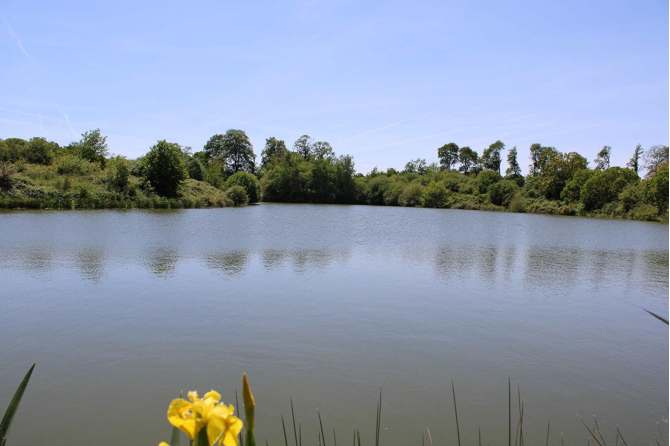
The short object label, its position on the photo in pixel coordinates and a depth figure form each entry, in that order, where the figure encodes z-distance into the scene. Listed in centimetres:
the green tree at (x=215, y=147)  7025
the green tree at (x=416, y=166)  8736
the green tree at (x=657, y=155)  5482
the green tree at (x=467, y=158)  8381
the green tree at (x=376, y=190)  6594
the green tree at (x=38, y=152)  3219
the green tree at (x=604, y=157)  6269
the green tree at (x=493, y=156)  7569
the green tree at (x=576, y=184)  4941
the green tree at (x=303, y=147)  7337
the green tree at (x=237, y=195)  4200
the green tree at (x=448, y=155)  8556
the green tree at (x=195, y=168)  4531
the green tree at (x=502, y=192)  5438
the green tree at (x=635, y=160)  6075
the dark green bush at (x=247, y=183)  4854
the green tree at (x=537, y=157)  6194
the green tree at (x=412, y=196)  6159
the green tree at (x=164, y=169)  3466
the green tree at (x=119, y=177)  3080
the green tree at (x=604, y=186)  4553
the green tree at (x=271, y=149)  7600
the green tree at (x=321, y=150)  7250
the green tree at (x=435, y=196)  5978
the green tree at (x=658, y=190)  3816
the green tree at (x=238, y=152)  6888
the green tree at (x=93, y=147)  3688
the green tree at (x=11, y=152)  3034
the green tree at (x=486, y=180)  5993
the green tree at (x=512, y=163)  7150
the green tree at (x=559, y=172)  5325
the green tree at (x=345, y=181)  6456
